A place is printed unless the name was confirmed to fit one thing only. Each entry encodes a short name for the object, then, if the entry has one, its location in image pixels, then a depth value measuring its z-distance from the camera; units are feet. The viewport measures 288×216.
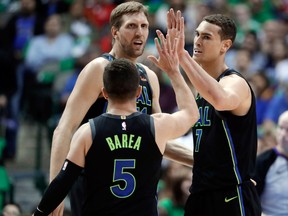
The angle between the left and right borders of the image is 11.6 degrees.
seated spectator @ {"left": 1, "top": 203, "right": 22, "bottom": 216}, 53.04
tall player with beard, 38.78
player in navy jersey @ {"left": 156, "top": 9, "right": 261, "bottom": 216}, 38.62
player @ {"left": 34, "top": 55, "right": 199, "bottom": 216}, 32.71
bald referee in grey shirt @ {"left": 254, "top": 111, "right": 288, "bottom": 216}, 50.43
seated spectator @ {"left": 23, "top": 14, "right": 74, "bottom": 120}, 80.69
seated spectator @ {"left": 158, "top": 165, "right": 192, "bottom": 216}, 59.91
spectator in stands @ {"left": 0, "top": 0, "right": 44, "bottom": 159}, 78.26
